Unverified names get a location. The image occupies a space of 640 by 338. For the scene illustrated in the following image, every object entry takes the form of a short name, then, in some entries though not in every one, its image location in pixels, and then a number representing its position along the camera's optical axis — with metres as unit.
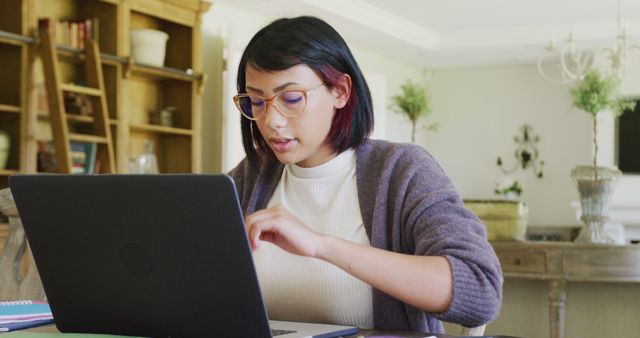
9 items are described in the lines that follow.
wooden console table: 3.20
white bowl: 5.39
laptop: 0.99
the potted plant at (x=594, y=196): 3.46
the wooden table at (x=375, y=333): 1.21
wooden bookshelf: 4.63
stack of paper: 1.31
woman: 1.30
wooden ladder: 4.51
